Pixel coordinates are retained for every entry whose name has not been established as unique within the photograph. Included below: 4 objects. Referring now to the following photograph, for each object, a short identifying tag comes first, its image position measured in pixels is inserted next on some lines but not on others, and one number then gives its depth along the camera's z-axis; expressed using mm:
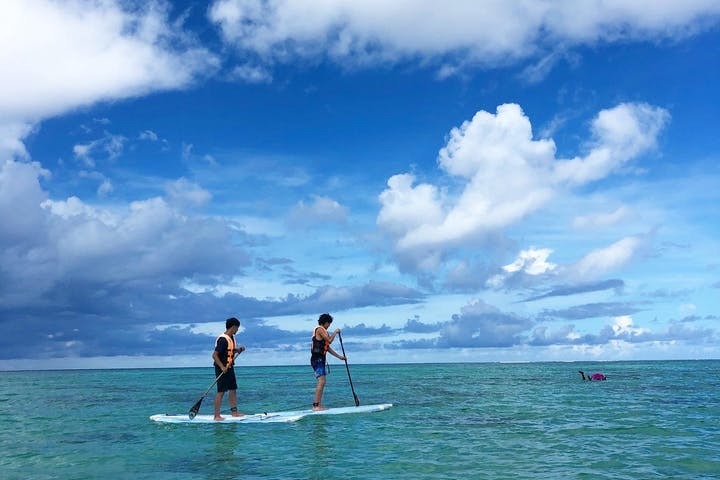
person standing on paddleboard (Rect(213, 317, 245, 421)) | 18484
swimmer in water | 59375
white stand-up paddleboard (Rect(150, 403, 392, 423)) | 19422
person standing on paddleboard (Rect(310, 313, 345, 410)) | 20172
